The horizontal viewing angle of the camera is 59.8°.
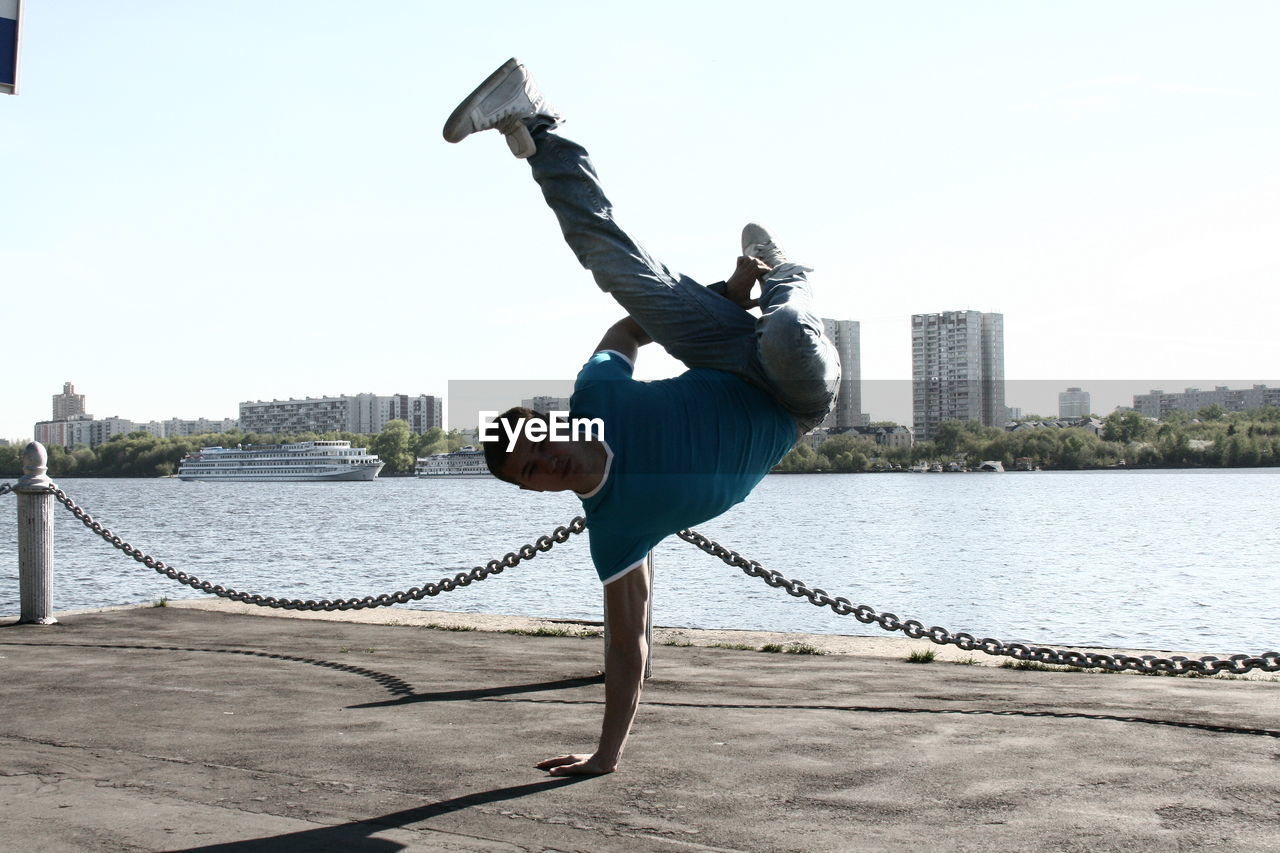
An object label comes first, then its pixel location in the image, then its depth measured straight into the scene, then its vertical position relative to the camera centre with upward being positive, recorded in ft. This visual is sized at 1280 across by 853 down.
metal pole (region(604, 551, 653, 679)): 20.00 -3.70
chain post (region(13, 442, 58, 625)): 30.42 -2.57
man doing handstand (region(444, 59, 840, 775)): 13.44 +0.58
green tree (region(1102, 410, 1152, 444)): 377.50 +4.77
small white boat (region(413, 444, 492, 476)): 361.32 -8.12
